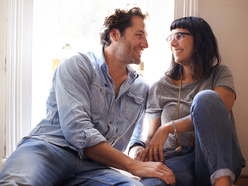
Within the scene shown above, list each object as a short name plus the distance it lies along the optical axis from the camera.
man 1.12
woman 1.08
